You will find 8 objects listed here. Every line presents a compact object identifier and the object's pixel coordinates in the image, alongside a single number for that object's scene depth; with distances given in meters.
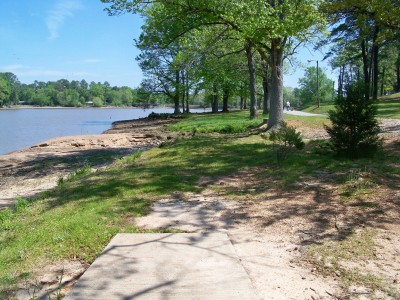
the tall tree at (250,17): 13.29
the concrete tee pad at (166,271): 3.36
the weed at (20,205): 6.70
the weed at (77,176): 9.37
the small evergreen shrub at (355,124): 8.71
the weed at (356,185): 6.25
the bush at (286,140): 9.52
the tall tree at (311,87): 92.37
